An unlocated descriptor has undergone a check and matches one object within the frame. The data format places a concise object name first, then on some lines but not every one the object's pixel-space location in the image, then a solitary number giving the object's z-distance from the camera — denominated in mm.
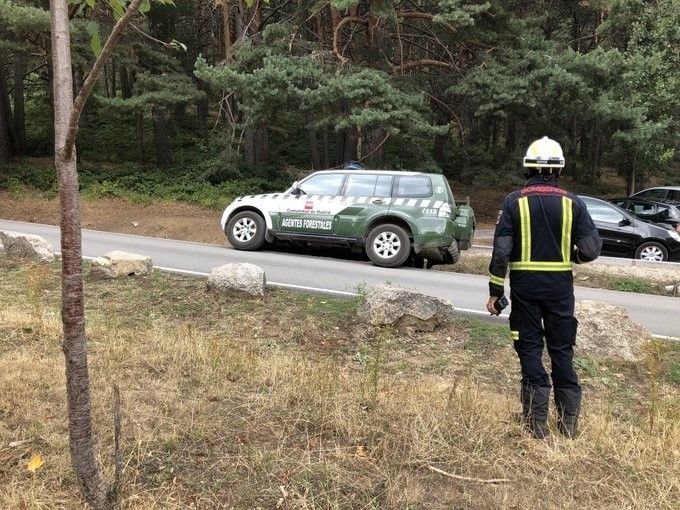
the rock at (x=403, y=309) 6832
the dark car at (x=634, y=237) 14930
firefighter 3695
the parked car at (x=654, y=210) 16281
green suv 11703
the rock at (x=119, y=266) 8523
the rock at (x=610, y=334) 6434
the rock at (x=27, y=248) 9773
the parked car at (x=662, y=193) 19062
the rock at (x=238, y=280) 7703
